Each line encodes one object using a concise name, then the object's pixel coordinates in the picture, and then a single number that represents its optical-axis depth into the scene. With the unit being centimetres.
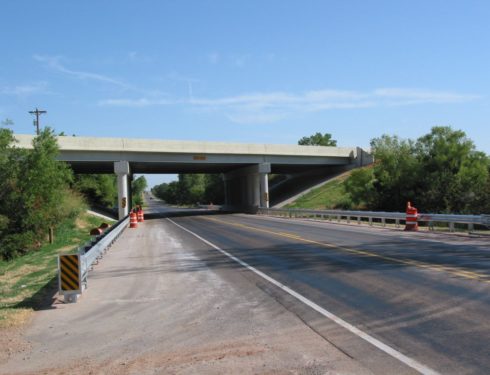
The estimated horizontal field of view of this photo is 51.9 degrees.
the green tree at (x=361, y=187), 5069
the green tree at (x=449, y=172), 4238
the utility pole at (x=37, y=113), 5772
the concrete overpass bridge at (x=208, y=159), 4425
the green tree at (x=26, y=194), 2739
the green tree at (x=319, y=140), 12256
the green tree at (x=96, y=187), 6550
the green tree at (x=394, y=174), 4784
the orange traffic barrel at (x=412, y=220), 2400
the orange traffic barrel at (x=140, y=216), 4421
